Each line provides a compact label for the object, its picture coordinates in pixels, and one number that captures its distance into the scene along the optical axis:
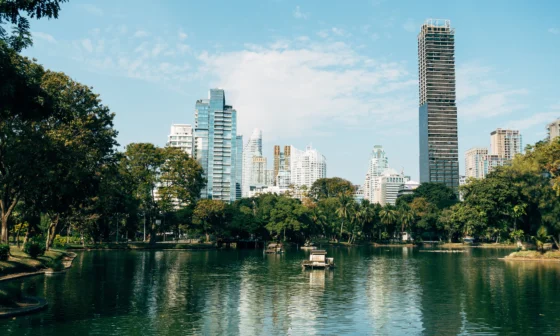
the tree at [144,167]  99.06
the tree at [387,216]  139.24
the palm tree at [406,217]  142.38
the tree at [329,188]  174.38
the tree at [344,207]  132.38
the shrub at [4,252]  40.91
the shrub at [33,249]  47.09
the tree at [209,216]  104.56
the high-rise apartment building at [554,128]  155.25
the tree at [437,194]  167.25
